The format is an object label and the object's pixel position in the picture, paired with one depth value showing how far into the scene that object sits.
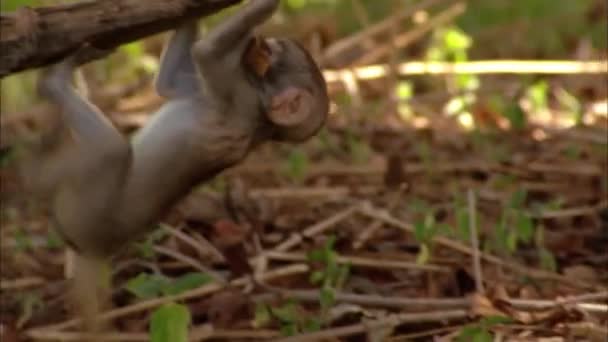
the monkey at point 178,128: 3.47
